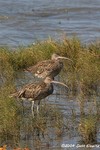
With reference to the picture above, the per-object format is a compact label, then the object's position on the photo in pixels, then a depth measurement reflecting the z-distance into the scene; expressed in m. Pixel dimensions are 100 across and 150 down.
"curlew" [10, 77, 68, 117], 23.11
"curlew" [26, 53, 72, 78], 27.48
